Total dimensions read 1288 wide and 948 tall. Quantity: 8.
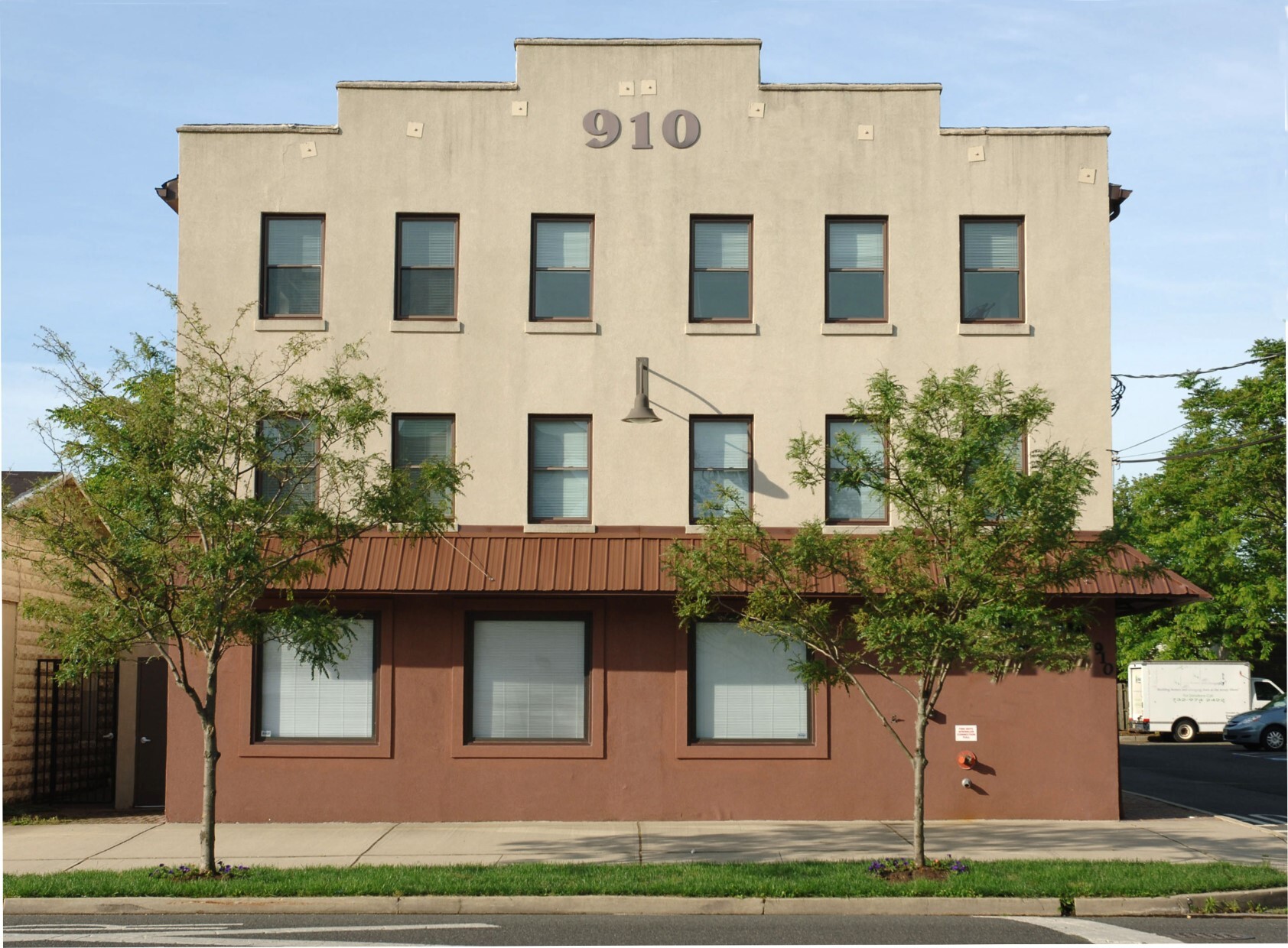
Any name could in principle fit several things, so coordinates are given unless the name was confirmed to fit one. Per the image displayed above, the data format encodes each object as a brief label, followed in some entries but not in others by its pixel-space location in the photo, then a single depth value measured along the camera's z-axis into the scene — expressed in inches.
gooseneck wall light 716.0
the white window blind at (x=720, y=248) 787.4
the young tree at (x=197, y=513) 536.4
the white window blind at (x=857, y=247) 788.6
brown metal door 820.6
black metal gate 852.6
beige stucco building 749.3
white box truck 1779.0
